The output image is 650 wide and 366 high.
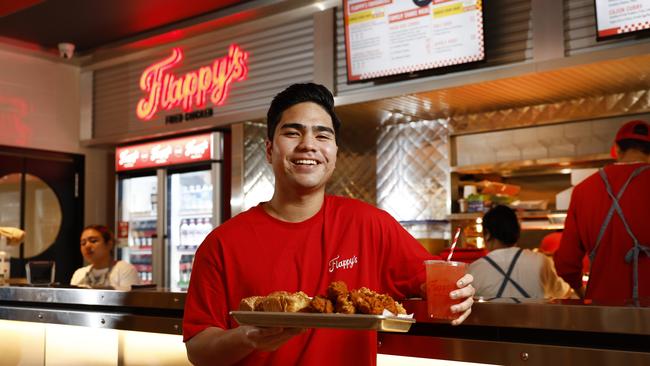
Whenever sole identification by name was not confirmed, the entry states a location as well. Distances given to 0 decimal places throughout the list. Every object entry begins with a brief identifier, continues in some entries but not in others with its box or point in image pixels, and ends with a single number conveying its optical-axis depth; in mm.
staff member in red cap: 3447
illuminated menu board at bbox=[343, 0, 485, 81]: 4594
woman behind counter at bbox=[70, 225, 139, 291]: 5531
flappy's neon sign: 6160
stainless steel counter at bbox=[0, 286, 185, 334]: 2986
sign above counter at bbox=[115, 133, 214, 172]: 6477
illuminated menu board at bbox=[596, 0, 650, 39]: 3936
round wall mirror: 6883
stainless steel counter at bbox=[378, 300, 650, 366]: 1854
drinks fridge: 6455
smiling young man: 1844
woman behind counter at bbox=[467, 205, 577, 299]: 3590
